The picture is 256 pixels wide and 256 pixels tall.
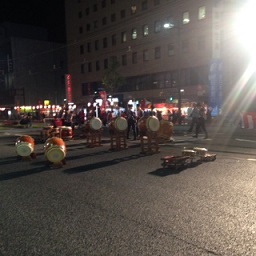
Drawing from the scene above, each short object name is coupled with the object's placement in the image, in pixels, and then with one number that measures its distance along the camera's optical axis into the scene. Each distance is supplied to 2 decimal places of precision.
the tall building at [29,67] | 67.62
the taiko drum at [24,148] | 11.76
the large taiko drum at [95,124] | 15.30
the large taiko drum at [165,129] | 16.09
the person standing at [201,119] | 17.58
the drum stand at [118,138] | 14.20
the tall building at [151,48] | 34.97
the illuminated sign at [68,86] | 51.98
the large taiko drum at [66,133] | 18.67
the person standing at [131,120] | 17.88
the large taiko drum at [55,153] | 10.41
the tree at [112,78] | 48.09
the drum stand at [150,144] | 12.77
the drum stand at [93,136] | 15.40
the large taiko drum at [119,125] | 14.20
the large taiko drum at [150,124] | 12.86
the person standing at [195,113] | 18.16
